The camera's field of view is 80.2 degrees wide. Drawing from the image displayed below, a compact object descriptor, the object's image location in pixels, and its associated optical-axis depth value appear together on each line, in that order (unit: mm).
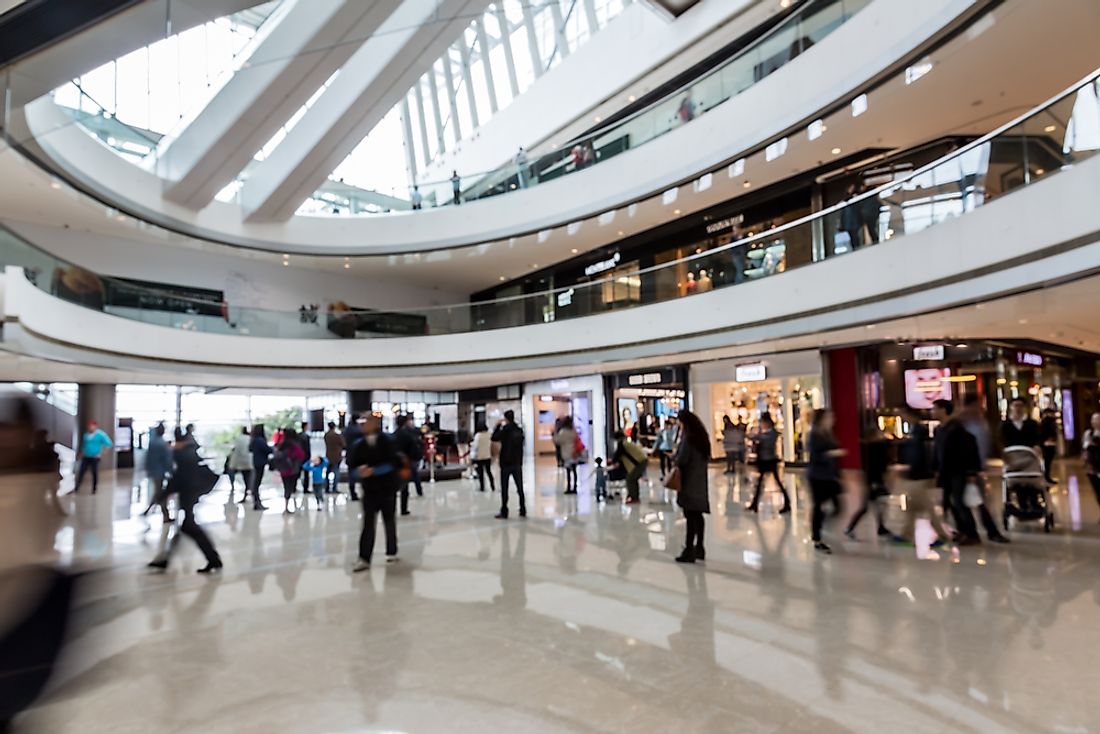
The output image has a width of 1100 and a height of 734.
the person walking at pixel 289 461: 11703
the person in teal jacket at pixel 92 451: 15297
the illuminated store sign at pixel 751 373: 18472
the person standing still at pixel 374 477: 7012
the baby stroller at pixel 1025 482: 8266
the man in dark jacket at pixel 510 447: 10164
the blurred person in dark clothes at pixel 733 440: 16109
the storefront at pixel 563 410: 23531
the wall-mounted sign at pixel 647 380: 21625
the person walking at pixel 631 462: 11930
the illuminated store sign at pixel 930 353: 15670
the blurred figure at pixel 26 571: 1936
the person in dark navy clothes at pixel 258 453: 13094
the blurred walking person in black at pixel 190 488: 6840
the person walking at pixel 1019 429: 8875
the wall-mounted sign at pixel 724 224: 19016
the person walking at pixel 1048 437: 12648
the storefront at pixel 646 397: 21375
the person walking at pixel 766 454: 10631
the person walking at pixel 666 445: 15023
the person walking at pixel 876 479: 8234
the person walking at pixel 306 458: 13880
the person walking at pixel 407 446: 8320
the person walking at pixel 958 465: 7500
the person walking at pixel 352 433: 11952
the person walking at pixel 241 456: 13133
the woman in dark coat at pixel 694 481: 6848
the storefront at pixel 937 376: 16547
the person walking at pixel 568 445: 13781
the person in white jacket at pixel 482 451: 15102
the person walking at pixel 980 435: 7699
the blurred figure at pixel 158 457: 11367
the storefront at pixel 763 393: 17828
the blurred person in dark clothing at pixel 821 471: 7504
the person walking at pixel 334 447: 13031
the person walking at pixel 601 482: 12344
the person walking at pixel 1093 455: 8352
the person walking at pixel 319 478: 12789
